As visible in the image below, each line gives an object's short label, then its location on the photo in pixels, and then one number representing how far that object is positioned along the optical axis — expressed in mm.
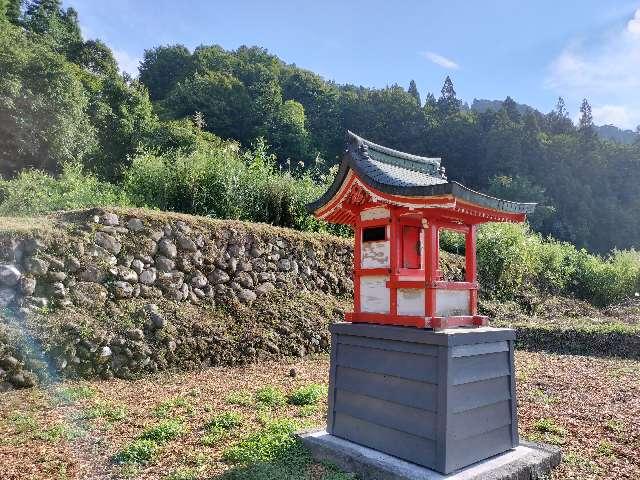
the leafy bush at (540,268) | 15039
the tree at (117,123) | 25834
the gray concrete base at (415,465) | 3898
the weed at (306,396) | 6195
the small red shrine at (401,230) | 4145
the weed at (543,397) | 6359
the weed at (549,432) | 4967
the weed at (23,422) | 4805
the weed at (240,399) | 5977
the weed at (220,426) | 4746
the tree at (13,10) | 30953
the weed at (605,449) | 4641
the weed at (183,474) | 3943
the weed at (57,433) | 4617
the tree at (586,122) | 44272
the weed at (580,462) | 4305
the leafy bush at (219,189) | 11281
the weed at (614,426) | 5270
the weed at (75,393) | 5898
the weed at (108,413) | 5270
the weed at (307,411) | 5714
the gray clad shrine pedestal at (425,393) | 3891
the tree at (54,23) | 33300
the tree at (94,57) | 35125
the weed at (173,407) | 5488
